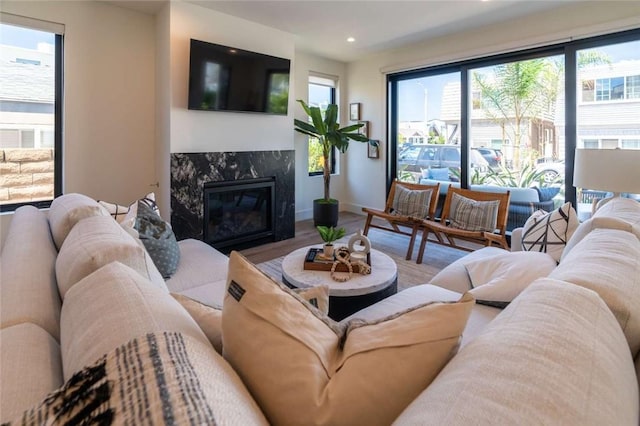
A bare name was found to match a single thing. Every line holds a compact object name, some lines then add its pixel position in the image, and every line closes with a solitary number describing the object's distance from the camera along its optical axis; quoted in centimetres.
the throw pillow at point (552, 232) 199
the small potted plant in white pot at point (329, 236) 240
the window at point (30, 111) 311
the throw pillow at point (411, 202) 424
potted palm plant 484
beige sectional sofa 50
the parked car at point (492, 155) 450
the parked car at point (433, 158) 473
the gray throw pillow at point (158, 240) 198
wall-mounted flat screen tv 357
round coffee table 197
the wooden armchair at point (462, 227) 335
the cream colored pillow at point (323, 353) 63
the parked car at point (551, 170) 398
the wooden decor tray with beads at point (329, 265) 220
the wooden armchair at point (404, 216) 389
